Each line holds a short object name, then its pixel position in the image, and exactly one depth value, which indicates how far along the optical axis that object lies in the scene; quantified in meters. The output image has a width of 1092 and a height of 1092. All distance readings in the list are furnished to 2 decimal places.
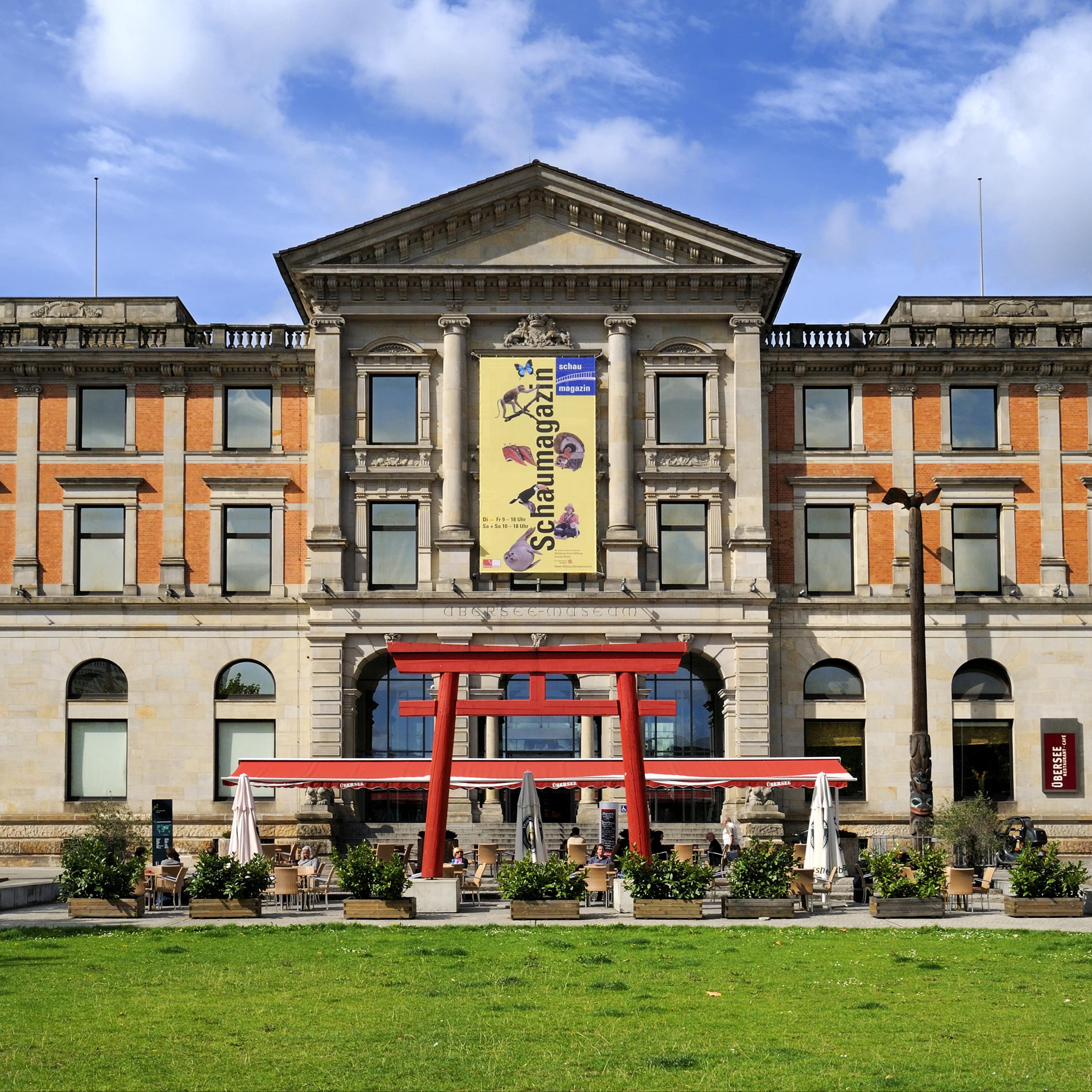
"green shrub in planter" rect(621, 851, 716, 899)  30.25
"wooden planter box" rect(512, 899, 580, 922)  30.06
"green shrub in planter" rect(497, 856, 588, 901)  30.28
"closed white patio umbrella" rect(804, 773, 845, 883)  34.88
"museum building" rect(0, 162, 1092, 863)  50.97
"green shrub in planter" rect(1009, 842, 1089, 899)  31.14
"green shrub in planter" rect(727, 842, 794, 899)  30.69
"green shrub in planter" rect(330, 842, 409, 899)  30.78
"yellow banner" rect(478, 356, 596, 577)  51.03
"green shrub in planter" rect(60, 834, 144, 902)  32.12
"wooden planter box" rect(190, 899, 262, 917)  30.95
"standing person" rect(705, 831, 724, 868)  41.44
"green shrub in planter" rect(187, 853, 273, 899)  31.17
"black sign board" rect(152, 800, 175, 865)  42.06
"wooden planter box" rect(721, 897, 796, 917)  30.33
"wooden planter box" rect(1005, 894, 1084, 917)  30.98
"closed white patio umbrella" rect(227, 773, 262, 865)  36.03
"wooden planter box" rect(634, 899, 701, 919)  30.03
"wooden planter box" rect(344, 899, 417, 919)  30.61
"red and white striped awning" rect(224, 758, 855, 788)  40.44
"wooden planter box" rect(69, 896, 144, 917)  31.94
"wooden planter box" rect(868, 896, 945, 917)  30.75
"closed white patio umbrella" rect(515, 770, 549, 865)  34.72
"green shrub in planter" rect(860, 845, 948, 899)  30.92
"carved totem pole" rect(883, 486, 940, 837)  43.19
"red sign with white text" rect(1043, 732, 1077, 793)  51.66
